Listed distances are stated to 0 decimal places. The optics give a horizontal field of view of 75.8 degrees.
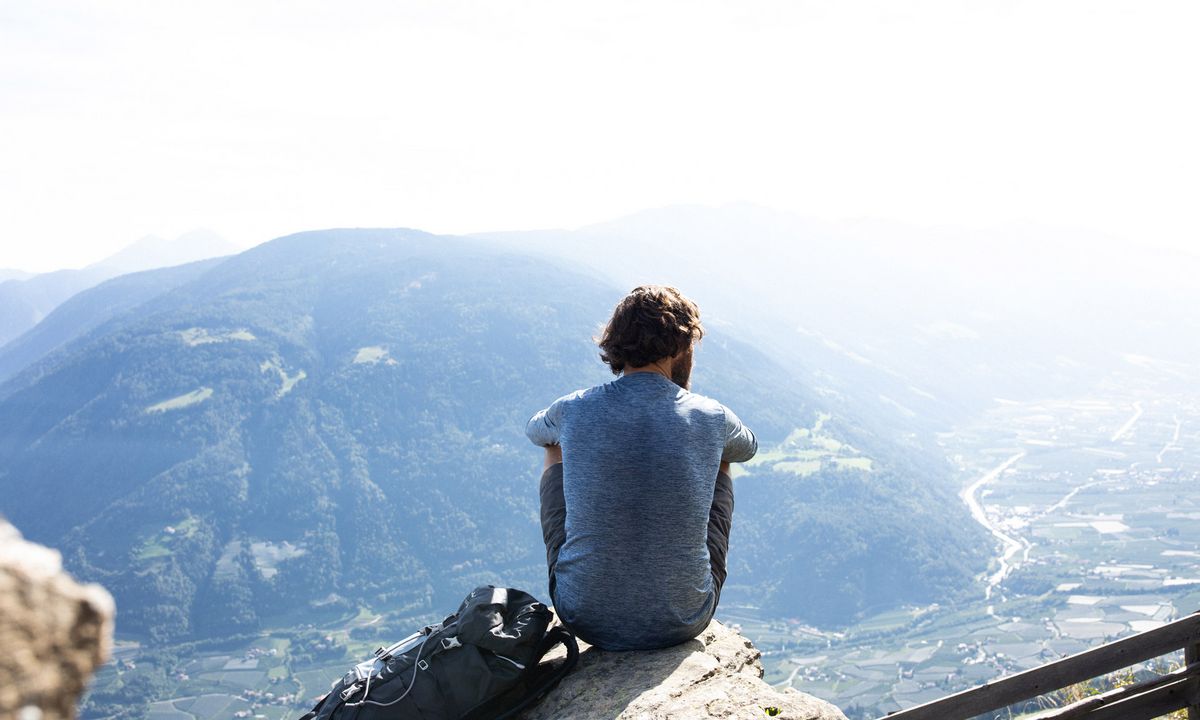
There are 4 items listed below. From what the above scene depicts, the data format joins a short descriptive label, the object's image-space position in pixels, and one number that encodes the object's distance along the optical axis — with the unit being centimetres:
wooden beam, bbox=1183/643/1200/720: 485
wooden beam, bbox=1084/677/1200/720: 464
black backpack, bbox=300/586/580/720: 352
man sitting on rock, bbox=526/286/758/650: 381
